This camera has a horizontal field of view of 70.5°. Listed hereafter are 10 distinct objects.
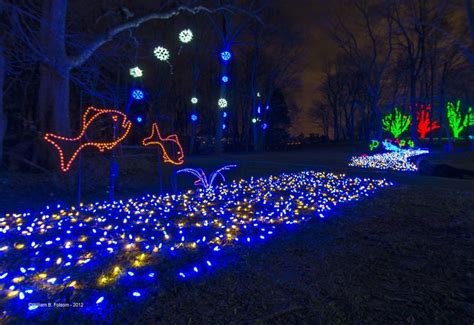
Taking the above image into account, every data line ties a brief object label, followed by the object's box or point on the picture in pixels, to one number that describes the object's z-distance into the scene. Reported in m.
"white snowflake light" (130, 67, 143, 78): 13.30
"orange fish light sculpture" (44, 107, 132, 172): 6.46
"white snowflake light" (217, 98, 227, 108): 20.88
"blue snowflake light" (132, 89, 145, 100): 14.38
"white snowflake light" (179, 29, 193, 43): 10.89
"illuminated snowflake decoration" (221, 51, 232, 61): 18.67
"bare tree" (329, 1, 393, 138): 25.64
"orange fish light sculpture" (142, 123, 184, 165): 7.88
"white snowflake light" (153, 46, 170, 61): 10.53
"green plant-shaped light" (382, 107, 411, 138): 36.84
